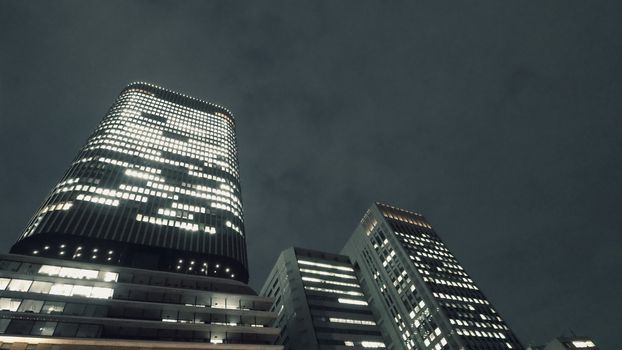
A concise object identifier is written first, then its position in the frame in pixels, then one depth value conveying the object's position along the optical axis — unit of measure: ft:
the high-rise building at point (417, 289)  331.57
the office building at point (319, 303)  298.35
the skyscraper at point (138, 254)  176.65
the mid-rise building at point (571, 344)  353.08
